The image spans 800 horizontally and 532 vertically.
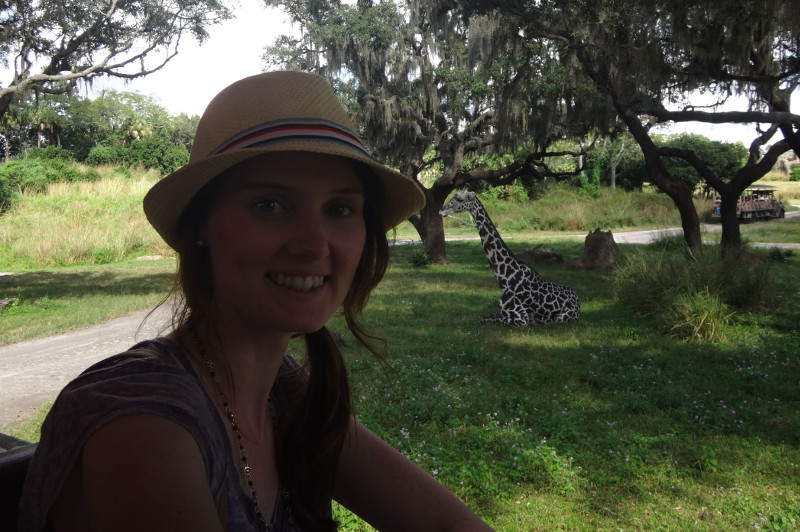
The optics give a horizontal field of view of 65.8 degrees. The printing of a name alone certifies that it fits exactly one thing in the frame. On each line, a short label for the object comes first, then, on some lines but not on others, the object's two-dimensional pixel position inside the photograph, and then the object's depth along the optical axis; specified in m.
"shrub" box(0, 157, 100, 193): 23.41
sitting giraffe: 7.72
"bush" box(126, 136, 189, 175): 30.09
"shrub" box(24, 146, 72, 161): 28.53
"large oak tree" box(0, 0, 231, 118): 10.83
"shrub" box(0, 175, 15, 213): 20.11
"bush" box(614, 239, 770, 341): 6.89
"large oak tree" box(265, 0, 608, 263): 12.10
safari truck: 25.94
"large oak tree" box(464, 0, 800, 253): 7.72
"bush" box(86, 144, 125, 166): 31.02
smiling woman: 0.82
